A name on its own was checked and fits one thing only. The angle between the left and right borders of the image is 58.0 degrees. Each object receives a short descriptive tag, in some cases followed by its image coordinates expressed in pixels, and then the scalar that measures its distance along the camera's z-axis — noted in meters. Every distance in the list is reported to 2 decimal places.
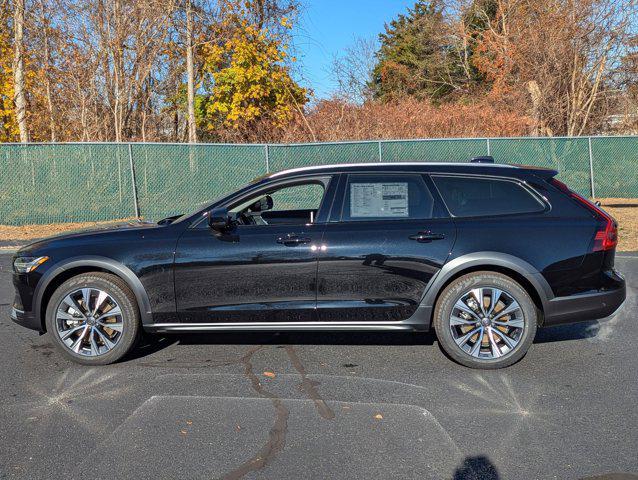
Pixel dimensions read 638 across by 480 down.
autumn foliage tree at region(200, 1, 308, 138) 17.59
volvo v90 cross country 4.56
